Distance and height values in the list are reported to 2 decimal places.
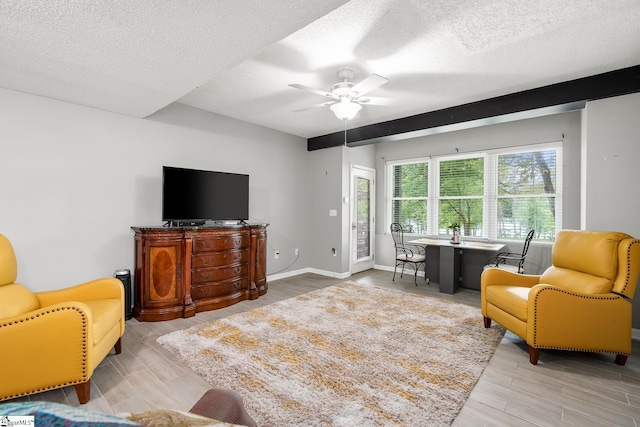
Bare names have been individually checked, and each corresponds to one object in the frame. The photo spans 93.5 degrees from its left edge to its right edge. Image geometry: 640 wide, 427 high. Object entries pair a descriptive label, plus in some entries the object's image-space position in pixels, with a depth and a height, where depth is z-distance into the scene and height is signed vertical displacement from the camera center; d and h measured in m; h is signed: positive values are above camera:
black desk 4.64 -0.79
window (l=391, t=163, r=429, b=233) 5.90 +0.30
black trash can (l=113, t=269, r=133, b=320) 3.40 -0.91
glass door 5.91 -0.19
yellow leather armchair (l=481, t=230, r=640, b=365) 2.43 -0.79
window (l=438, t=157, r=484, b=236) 5.26 +0.28
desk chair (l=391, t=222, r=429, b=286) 5.18 -0.80
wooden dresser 3.41 -0.75
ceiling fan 2.91 +1.21
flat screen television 3.71 +0.17
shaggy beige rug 1.91 -1.26
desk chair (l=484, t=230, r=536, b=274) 4.23 -0.75
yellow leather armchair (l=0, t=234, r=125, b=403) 1.79 -0.85
